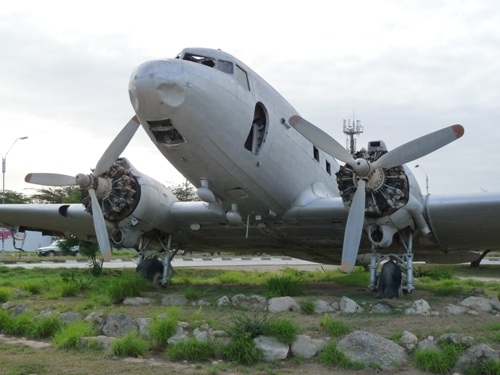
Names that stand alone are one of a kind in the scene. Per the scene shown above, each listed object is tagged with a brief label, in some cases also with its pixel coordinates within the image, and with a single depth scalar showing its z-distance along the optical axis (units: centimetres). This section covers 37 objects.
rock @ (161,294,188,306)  1023
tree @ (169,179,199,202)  5694
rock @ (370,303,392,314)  913
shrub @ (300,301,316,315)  884
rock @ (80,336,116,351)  699
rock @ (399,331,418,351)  660
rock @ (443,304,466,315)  882
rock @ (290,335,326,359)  656
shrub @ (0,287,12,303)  1038
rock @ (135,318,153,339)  733
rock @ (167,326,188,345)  691
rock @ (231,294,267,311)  962
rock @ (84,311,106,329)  795
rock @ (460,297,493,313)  917
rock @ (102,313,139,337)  766
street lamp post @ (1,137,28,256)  3500
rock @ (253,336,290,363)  649
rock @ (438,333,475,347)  631
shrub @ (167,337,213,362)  653
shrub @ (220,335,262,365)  637
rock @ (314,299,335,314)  905
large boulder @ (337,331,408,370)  622
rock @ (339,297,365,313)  920
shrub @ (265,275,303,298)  1064
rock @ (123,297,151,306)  1033
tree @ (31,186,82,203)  5778
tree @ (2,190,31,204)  5819
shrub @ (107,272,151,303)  1064
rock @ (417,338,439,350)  643
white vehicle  4116
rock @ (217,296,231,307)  984
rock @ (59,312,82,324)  819
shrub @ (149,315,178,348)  700
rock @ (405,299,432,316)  883
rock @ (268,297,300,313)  916
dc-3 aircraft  965
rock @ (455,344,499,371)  589
